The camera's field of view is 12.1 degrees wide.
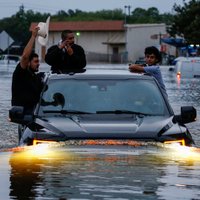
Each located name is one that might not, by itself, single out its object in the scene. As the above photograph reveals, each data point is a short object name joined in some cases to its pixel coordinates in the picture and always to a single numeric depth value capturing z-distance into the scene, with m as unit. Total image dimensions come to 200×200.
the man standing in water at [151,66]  11.99
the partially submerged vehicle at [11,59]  110.68
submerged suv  9.25
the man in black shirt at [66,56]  13.00
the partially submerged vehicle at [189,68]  54.81
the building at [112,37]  131.12
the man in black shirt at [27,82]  11.95
